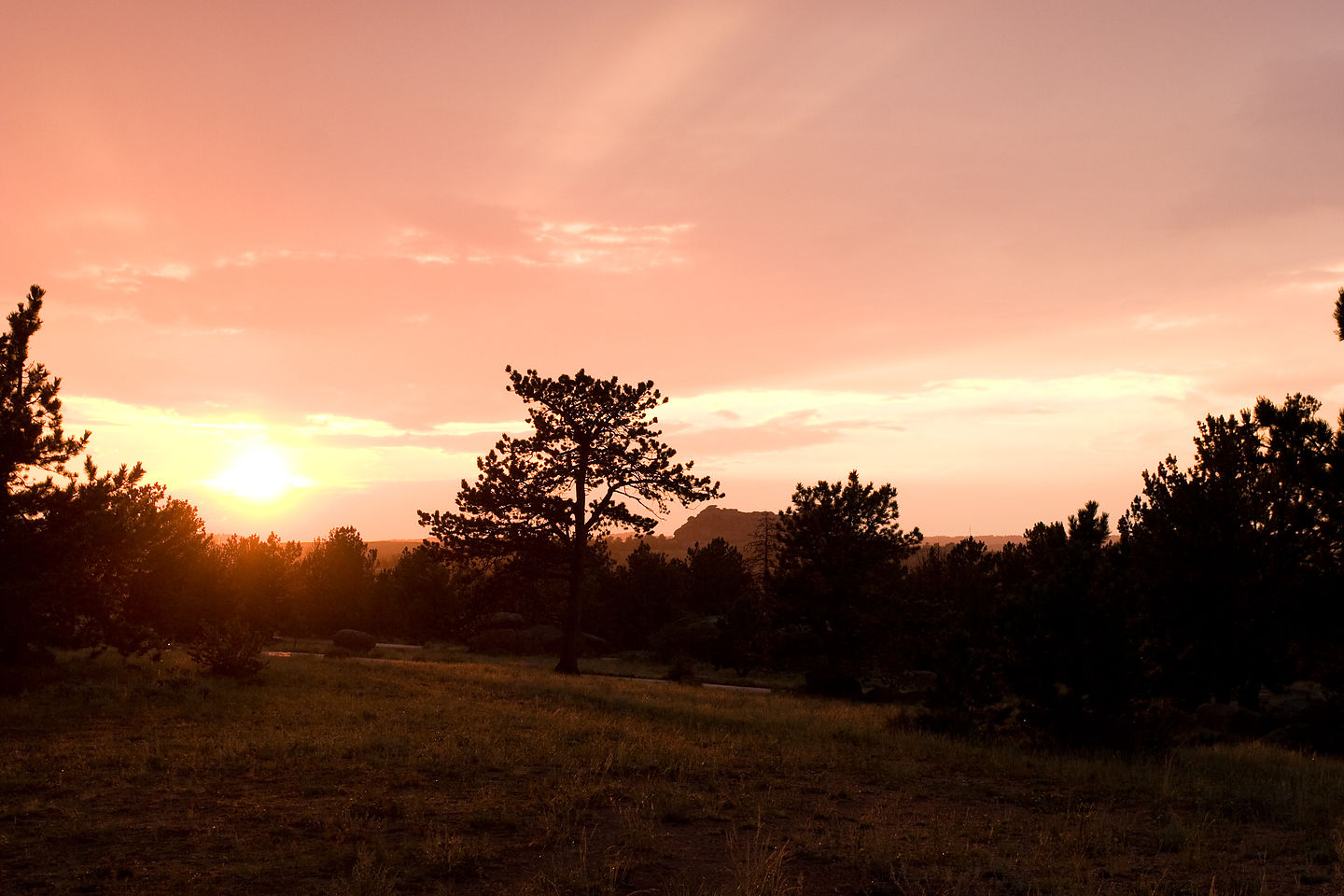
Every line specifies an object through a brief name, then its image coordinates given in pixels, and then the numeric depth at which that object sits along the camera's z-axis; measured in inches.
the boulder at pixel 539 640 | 2125.7
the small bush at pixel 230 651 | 1009.5
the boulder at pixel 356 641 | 1951.3
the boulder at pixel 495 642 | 2112.5
